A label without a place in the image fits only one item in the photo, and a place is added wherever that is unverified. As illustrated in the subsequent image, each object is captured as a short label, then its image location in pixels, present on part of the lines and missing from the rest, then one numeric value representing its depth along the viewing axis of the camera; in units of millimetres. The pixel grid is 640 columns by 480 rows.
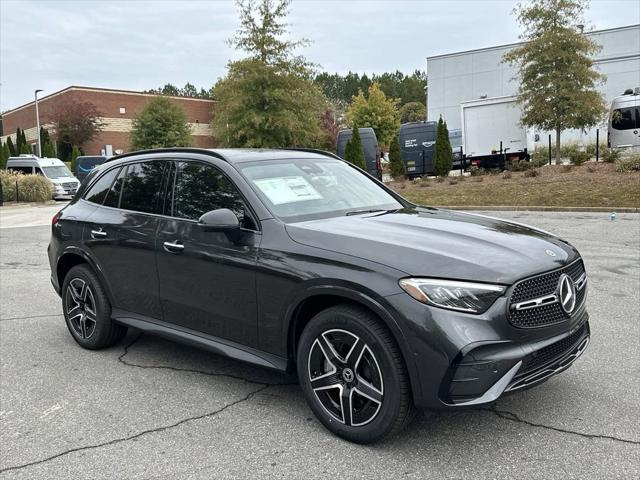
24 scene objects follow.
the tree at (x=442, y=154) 24734
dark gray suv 2969
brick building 53531
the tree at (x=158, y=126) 46031
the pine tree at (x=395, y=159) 26775
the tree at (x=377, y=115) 65875
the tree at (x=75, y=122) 50219
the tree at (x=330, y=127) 53847
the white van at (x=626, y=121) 23672
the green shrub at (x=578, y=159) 21594
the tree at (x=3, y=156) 36562
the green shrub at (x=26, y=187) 26375
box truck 28672
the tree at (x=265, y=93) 28953
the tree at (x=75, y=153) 45016
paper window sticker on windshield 3975
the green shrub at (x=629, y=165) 19172
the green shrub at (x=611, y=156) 21203
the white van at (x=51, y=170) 28531
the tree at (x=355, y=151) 24766
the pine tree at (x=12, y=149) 47800
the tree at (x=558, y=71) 22609
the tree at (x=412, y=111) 93750
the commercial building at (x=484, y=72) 45594
